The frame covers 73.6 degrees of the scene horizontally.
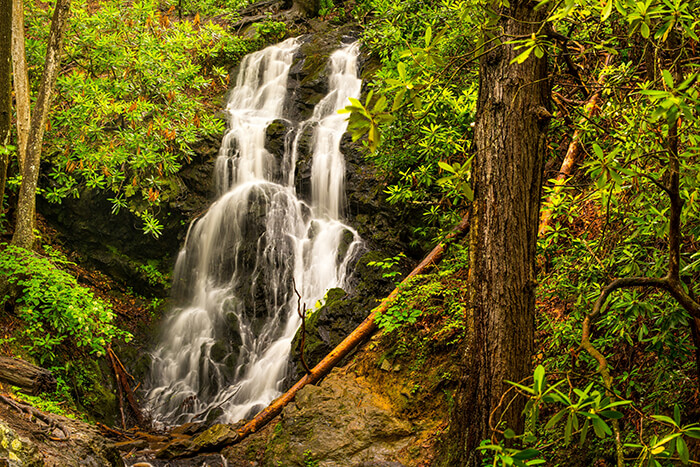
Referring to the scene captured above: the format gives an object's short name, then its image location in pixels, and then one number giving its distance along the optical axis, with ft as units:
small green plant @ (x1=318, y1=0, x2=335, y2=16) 59.57
